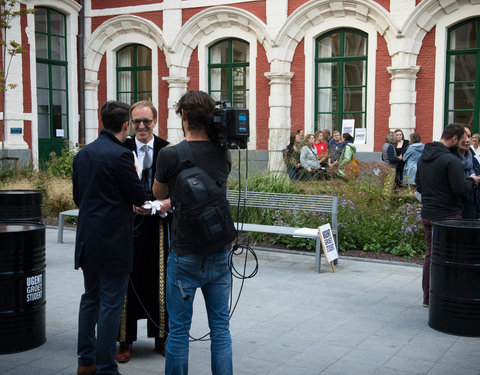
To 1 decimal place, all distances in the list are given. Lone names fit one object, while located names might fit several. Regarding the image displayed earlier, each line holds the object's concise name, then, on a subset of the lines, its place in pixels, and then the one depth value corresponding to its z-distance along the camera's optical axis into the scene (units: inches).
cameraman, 137.6
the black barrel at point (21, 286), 187.2
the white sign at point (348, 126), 674.8
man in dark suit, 159.8
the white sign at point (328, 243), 312.0
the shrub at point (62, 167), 565.9
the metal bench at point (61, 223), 401.1
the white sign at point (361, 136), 661.3
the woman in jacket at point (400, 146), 548.4
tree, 639.1
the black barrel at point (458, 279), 213.8
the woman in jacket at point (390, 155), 543.8
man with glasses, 186.4
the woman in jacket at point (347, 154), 565.9
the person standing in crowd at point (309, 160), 457.1
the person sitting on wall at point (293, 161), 458.9
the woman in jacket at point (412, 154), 504.1
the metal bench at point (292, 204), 328.1
